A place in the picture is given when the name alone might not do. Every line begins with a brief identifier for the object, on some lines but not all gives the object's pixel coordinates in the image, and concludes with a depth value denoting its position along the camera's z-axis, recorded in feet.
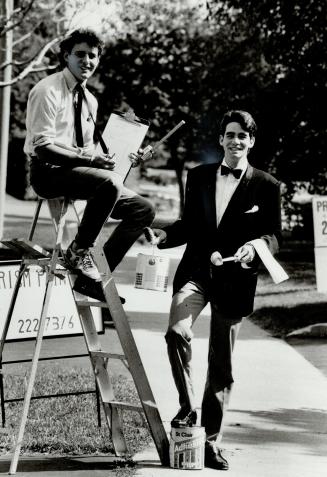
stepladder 19.29
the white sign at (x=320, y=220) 32.42
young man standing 20.07
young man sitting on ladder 18.44
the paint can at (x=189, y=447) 19.42
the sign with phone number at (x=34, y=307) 25.40
